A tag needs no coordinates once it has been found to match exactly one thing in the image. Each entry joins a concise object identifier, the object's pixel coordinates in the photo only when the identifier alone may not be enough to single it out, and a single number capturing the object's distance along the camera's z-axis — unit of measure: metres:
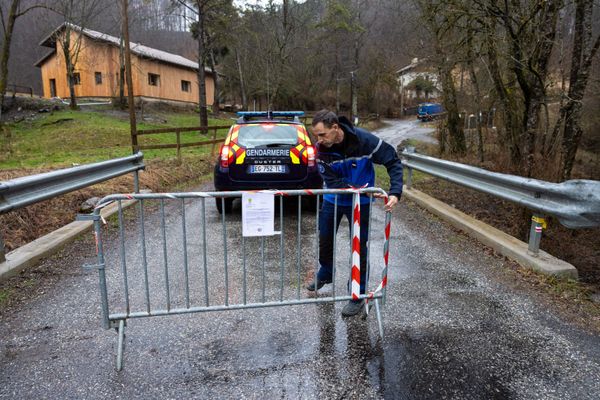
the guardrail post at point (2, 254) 4.33
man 3.64
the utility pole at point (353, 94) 49.28
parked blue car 48.73
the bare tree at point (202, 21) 26.89
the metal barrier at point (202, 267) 3.28
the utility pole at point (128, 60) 15.49
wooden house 36.62
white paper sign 3.44
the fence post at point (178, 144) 11.70
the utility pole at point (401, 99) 61.87
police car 6.89
